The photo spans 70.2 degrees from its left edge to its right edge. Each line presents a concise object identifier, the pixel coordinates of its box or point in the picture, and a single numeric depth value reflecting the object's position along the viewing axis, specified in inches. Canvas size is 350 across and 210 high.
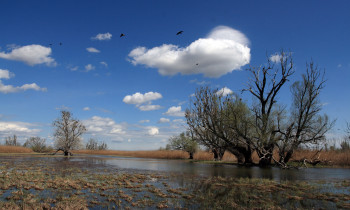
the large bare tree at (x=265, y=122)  1236.5
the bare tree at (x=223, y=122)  1347.2
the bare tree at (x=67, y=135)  2186.5
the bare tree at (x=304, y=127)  1254.0
